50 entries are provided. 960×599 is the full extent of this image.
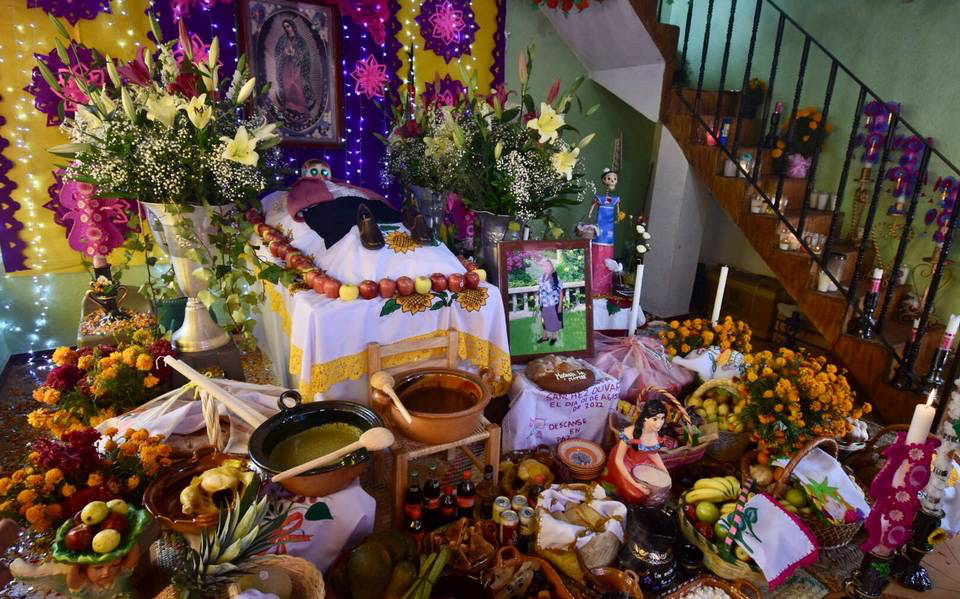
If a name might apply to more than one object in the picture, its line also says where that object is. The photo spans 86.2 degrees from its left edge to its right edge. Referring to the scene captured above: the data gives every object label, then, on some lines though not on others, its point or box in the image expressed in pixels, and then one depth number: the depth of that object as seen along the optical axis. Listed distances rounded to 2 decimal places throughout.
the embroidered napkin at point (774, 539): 1.51
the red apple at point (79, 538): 0.98
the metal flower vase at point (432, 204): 2.76
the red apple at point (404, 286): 1.88
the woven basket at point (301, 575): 1.11
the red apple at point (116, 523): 1.03
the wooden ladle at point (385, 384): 1.59
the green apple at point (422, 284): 1.91
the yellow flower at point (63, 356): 1.84
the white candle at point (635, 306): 2.52
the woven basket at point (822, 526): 1.67
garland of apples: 1.84
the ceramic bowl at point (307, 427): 1.34
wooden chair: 1.67
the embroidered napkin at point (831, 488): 1.72
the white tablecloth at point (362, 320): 1.77
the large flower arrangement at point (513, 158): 2.26
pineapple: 0.94
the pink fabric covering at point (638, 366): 2.47
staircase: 2.96
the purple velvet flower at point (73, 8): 2.53
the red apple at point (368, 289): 1.84
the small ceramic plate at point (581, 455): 1.98
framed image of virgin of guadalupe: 3.01
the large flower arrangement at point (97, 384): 1.74
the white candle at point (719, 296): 2.39
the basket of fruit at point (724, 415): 2.12
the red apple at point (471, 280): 2.01
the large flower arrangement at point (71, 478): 1.11
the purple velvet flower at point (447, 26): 3.54
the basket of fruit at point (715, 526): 1.57
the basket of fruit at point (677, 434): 2.03
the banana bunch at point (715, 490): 1.75
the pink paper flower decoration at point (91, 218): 2.24
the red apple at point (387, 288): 1.86
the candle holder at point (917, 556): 1.39
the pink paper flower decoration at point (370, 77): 3.36
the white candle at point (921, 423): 1.31
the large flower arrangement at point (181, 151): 1.76
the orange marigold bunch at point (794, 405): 1.90
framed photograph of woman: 2.36
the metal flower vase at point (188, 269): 1.91
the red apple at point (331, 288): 1.83
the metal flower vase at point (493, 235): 2.41
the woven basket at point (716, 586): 1.47
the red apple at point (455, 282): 1.97
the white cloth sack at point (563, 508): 1.57
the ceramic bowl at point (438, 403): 1.60
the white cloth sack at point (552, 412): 2.15
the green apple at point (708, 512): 1.69
